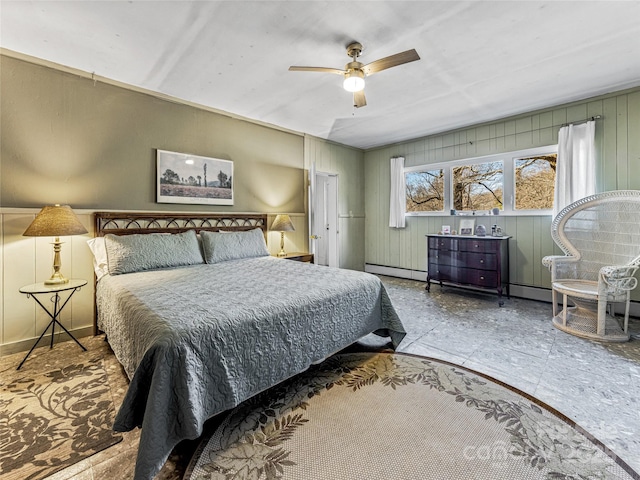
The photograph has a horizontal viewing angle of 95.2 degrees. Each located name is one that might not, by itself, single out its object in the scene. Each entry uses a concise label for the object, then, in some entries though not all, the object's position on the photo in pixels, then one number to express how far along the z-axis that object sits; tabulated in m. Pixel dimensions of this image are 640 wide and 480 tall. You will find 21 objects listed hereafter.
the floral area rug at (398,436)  1.38
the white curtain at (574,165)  3.58
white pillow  2.79
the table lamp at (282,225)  4.30
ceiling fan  2.29
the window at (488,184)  4.09
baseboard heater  3.47
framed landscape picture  3.49
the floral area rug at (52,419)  1.47
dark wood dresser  4.03
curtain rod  3.58
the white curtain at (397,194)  5.53
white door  5.79
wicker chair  2.82
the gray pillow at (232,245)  3.39
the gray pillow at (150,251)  2.75
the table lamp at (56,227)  2.39
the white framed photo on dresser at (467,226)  4.59
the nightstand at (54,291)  2.39
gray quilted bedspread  1.35
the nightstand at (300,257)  4.38
